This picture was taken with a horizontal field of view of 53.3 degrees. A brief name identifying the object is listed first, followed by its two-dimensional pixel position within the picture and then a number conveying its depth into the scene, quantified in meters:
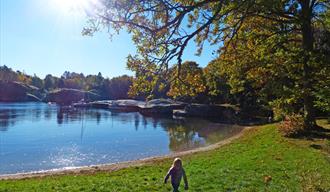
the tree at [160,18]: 7.63
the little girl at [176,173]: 10.60
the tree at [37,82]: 175.12
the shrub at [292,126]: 26.05
